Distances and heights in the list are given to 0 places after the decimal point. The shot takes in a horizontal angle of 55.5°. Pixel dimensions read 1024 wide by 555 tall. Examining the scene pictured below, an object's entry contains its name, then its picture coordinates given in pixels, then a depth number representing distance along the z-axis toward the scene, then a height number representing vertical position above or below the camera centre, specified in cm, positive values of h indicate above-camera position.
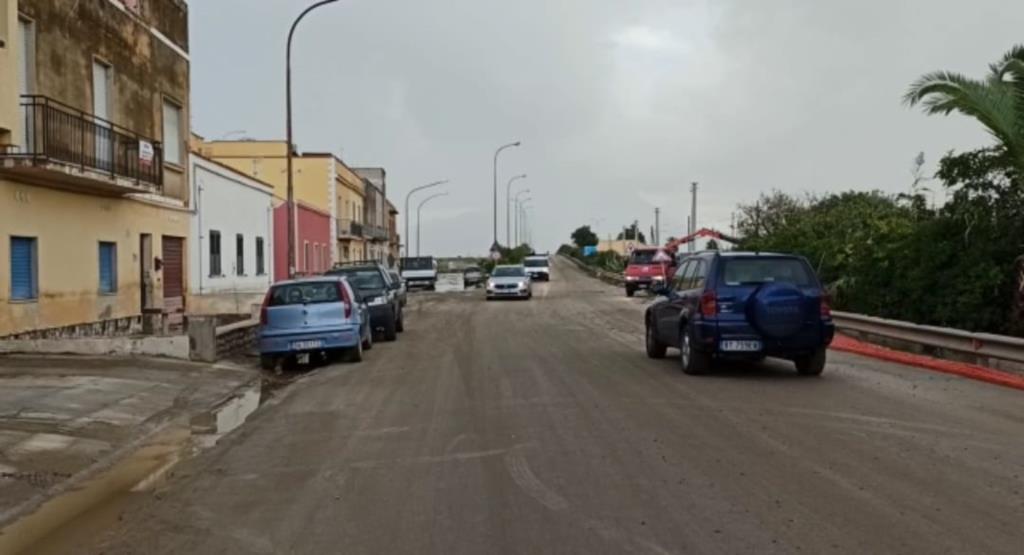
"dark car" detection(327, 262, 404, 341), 2167 -90
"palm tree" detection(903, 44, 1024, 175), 1656 +276
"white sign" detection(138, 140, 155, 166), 2241 +239
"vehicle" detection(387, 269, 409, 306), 2525 -82
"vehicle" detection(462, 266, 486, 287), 6406 -142
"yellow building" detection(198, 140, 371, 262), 5778 +499
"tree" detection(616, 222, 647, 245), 13525 +327
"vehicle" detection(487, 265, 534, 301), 4250 -125
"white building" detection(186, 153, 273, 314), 2842 +51
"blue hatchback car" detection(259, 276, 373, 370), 1650 -113
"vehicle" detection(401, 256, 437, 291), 6103 -110
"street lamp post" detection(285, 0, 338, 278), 2519 +291
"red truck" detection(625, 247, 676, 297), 4472 -53
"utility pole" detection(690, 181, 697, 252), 6152 +303
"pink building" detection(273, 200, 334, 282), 4344 +76
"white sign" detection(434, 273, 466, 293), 6444 -219
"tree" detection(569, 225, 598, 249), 18375 +368
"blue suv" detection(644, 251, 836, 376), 1295 -77
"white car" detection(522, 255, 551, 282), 6838 -88
